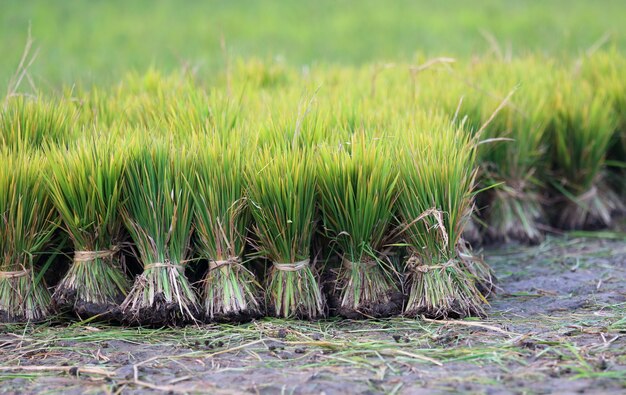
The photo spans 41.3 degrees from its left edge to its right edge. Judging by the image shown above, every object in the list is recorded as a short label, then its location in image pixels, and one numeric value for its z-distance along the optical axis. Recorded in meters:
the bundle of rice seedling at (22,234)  2.98
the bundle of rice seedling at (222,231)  2.99
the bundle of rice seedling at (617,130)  4.57
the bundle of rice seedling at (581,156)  4.31
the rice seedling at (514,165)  4.11
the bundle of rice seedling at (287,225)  2.97
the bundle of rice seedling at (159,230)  2.98
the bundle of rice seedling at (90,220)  2.97
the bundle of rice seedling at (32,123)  3.36
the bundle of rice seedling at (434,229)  3.01
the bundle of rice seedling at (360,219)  2.98
